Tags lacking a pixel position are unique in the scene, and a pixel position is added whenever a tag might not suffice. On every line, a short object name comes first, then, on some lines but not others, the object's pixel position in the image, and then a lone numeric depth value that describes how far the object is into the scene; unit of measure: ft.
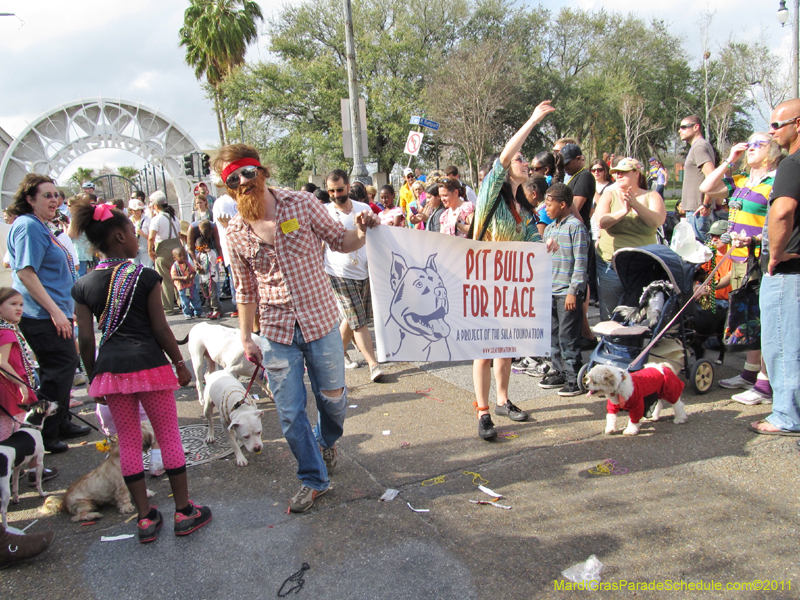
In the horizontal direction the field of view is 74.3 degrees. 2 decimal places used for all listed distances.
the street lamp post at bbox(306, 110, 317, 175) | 121.60
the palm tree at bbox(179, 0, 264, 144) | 99.60
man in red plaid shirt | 10.12
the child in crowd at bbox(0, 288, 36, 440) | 11.94
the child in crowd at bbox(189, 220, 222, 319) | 32.37
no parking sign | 45.14
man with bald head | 12.00
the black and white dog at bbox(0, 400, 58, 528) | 10.28
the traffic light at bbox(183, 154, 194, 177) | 58.37
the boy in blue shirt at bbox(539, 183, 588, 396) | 16.14
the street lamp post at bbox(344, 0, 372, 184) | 46.09
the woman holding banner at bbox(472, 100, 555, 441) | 12.75
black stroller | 15.15
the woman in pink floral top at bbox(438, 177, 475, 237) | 17.42
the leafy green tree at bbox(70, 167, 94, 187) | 141.66
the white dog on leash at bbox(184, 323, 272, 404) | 15.90
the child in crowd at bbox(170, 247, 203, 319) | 30.83
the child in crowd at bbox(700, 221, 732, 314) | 17.95
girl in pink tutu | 9.74
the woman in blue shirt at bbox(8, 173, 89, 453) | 13.67
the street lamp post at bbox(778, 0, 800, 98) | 59.52
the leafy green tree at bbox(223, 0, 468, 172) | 116.26
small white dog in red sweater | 12.94
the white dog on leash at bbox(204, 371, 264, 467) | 12.87
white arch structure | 68.44
